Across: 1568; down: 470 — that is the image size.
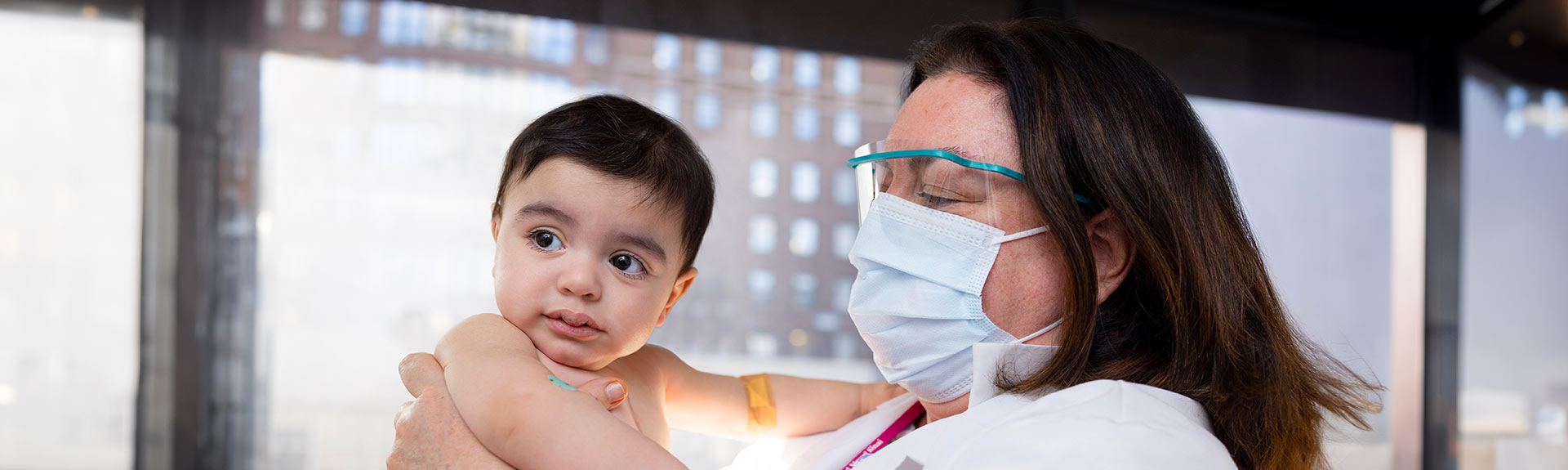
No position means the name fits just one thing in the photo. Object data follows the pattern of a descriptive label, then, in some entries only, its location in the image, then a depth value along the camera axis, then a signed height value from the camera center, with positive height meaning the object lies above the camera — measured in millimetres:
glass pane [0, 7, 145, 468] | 2936 -27
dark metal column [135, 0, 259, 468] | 2959 +25
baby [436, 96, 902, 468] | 1080 -64
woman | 1079 -39
